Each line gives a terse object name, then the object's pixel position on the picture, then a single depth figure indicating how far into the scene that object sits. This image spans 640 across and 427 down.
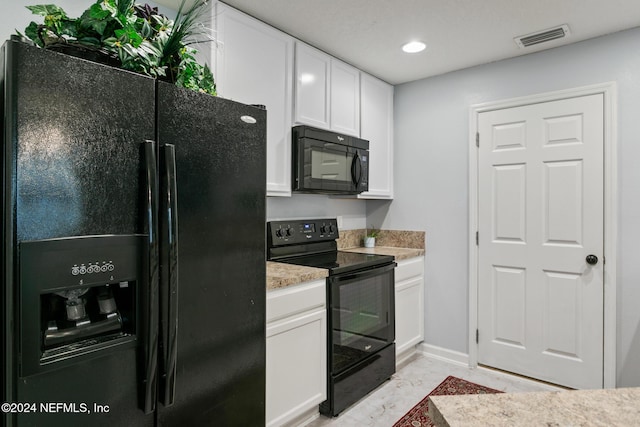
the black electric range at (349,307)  2.26
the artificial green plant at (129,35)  1.12
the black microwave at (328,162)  2.48
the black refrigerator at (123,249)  0.92
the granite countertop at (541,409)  0.67
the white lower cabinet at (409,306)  2.93
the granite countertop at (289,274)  1.87
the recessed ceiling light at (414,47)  2.62
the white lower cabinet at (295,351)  1.88
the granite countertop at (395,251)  2.96
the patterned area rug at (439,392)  2.23
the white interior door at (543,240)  2.52
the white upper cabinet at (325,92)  2.54
